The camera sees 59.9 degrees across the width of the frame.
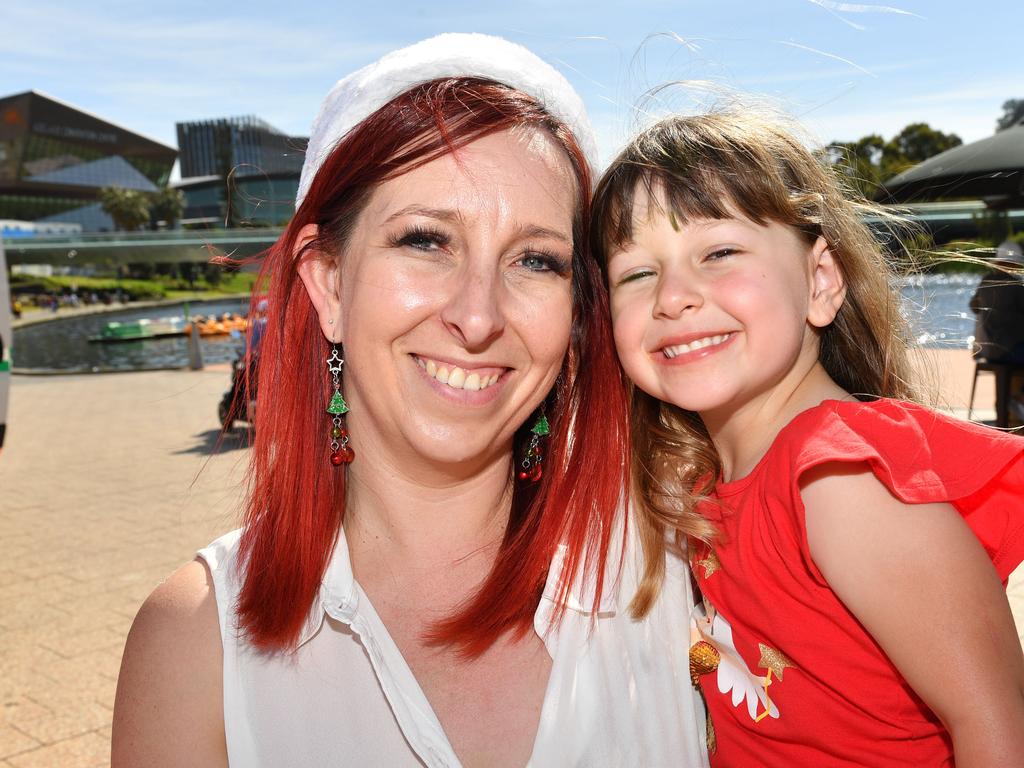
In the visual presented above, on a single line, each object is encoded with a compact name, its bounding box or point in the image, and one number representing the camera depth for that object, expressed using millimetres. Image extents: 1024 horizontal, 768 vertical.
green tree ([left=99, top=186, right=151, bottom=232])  77062
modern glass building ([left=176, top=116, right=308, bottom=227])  90562
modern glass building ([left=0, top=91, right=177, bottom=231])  72750
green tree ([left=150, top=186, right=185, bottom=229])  79812
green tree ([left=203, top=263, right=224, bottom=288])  68500
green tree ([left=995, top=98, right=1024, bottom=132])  28253
